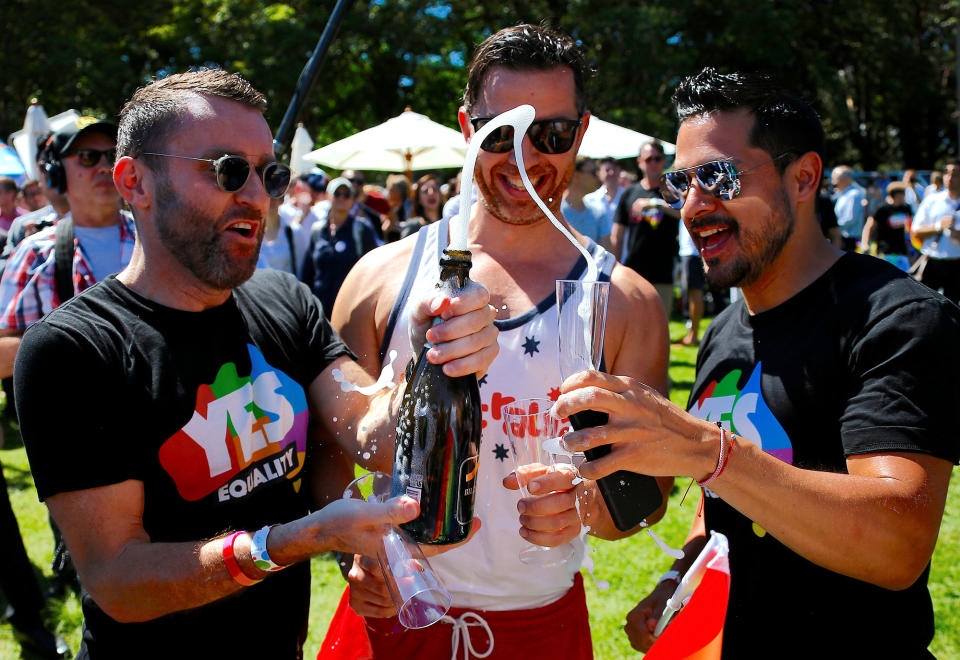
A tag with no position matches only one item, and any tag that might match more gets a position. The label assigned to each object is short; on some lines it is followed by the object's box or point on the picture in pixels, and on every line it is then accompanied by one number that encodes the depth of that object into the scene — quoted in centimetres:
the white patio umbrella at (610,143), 1093
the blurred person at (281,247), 793
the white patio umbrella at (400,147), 1006
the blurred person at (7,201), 853
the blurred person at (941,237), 936
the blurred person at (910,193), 1562
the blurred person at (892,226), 1233
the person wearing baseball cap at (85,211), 364
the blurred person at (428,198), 1095
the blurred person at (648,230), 910
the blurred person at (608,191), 1065
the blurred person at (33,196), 926
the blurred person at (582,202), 859
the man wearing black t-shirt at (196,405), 160
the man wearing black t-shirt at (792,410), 155
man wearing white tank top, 217
